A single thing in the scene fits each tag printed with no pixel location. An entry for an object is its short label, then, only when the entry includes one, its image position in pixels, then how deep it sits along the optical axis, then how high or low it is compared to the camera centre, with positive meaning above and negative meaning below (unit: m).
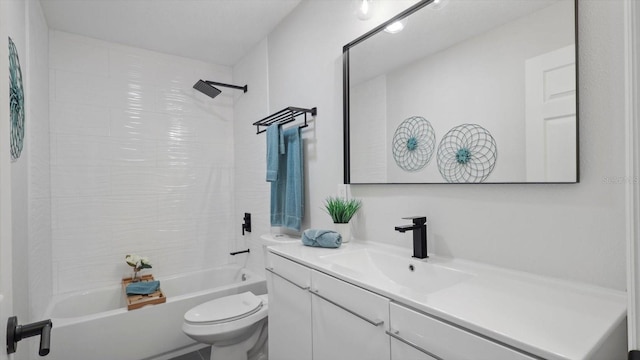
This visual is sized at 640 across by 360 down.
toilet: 1.76 -0.85
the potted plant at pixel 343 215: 1.62 -0.19
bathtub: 1.86 -0.96
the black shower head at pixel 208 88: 2.68 +0.82
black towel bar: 1.98 +0.45
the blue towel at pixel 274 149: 2.12 +0.21
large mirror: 0.95 +0.32
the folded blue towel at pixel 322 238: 1.49 -0.29
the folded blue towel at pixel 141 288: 2.30 -0.81
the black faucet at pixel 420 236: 1.24 -0.23
